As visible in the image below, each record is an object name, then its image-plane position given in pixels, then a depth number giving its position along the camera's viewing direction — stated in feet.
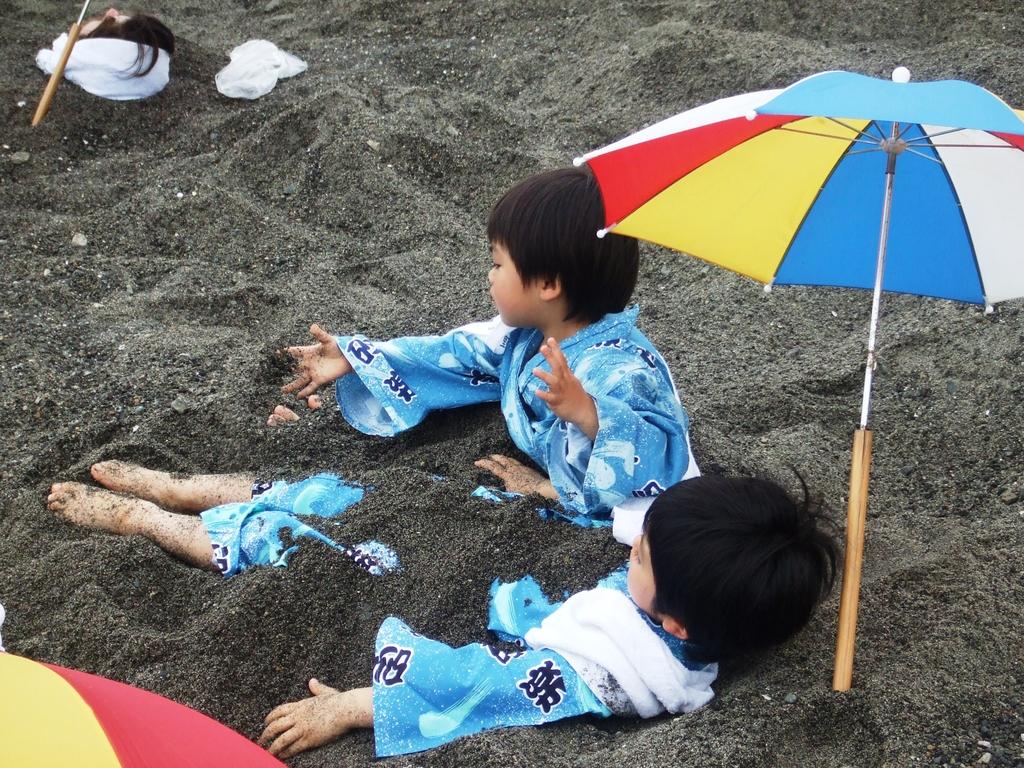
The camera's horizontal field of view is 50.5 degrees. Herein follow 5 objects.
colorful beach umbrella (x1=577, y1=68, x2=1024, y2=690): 6.88
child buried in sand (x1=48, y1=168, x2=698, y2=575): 7.94
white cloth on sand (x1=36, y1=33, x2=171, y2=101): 16.47
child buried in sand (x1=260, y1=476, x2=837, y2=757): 6.45
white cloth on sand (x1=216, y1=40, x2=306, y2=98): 17.38
